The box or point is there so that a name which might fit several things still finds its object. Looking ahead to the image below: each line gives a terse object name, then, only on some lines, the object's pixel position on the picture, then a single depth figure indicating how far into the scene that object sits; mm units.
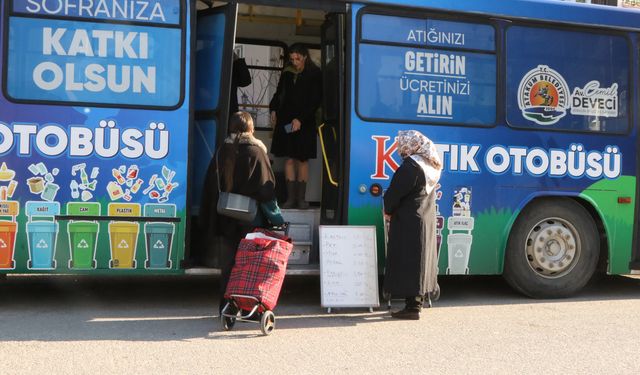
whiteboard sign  7121
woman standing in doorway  8289
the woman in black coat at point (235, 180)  6520
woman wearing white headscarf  6863
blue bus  6664
